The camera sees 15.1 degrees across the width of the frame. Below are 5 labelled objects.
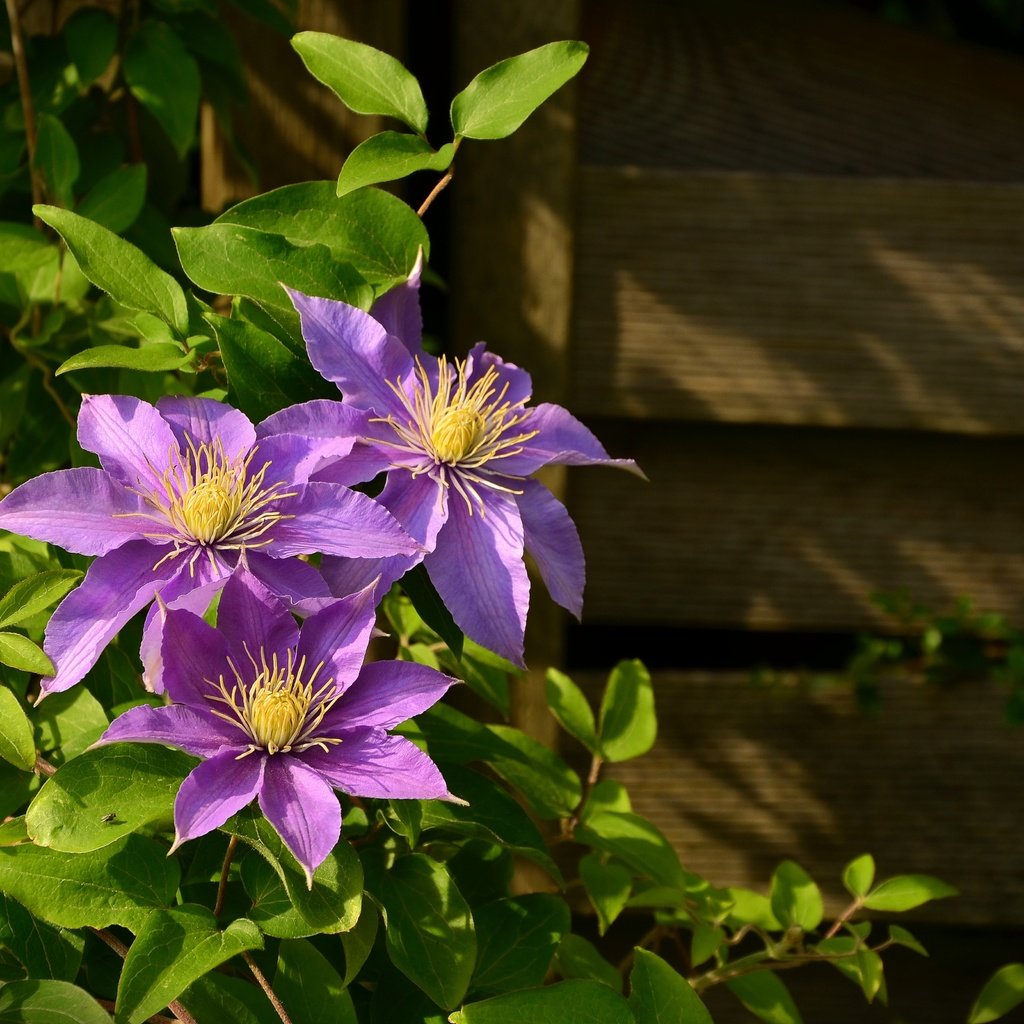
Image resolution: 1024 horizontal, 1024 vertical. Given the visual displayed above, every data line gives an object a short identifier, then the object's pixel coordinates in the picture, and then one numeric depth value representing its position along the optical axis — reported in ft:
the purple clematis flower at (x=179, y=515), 4.23
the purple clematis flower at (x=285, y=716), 4.17
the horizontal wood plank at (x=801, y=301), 6.32
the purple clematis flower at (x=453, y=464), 4.34
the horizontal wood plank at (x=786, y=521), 6.81
